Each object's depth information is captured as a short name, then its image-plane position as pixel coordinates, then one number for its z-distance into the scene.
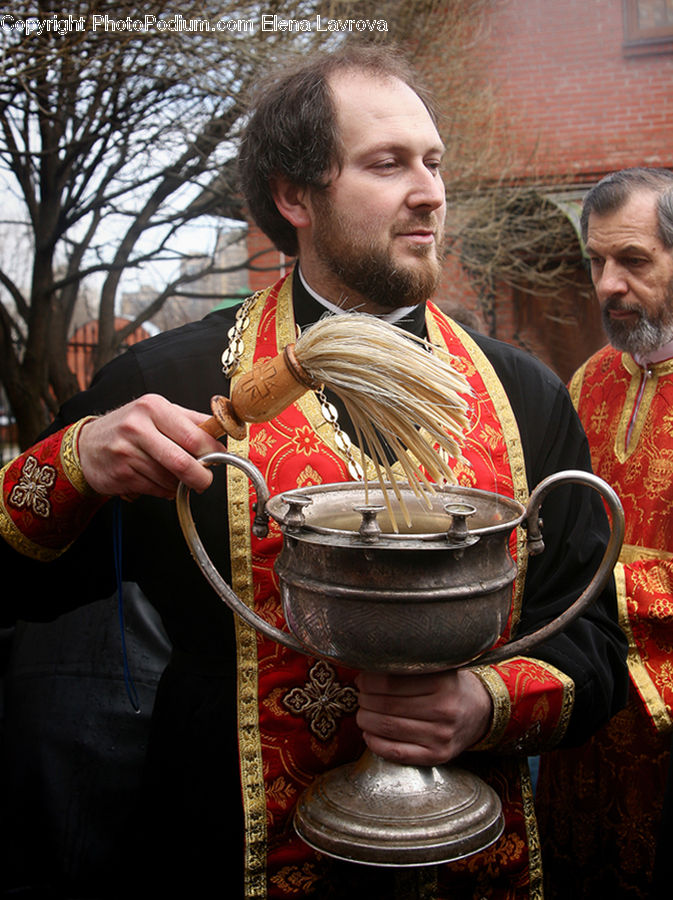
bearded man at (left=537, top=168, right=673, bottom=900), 2.44
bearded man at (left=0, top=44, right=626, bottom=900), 1.55
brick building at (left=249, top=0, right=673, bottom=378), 9.20
